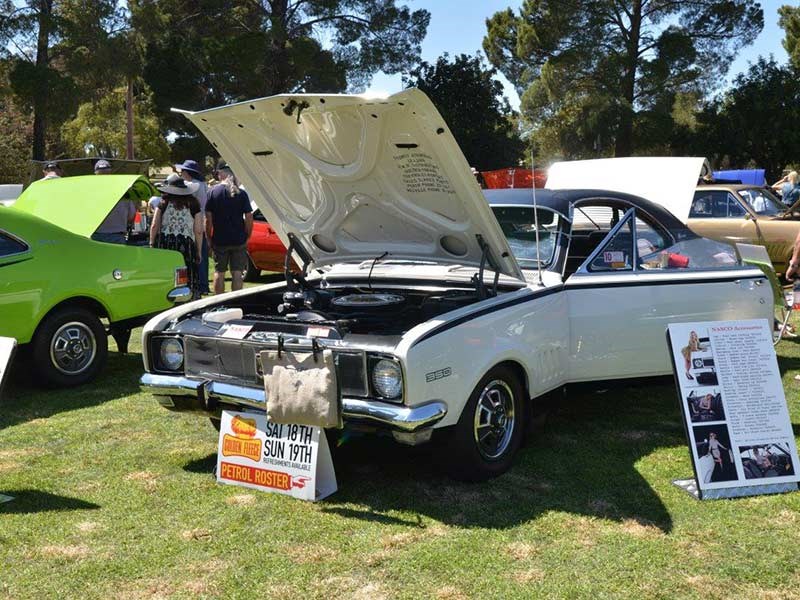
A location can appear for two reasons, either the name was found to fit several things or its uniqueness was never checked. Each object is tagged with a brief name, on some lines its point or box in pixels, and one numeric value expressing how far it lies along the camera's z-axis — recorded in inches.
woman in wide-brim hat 378.9
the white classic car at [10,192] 678.9
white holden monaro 172.1
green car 263.4
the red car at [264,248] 520.7
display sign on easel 174.7
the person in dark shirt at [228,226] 403.2
